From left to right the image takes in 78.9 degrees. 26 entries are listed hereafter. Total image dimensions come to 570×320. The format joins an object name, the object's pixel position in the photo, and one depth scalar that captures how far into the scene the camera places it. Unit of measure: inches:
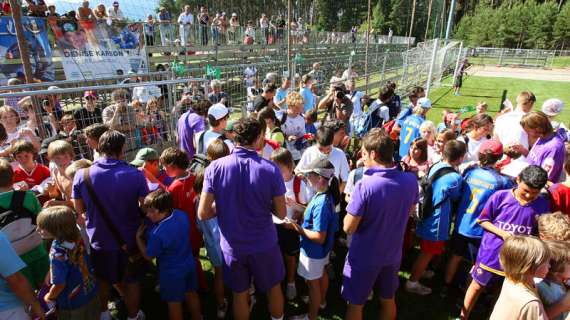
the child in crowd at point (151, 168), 133.5
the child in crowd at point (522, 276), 83.6
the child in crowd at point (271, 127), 182.1
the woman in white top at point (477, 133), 188.6
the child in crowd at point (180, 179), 130.1
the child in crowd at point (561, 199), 123.4
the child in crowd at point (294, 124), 206.7
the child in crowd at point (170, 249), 113.5
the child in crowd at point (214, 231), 132.7
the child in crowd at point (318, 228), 117.6
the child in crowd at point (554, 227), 107.1
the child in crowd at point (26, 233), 105.5
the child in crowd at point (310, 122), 222.3
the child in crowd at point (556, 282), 95.9
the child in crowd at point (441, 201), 141.3
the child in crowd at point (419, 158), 166.9
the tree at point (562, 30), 2000.5
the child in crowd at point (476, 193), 136.8
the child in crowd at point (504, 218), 114.3
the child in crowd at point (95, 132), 139.9
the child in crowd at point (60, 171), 135.0
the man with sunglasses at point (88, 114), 215.3
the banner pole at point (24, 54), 184.1
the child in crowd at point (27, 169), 139.9
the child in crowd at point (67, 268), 102.0
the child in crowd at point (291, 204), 138.7
